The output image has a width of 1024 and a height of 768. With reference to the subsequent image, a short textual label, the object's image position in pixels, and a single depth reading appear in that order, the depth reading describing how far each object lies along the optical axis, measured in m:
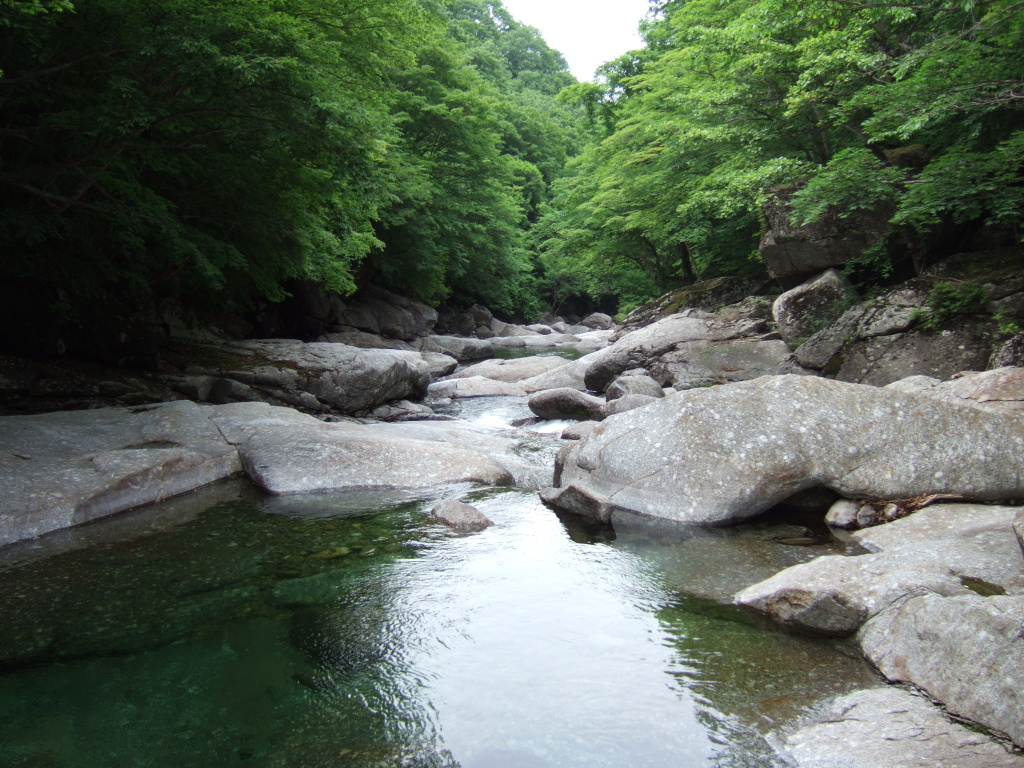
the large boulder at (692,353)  12.59
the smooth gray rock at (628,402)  10.28
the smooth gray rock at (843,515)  5.30
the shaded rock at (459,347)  23.66
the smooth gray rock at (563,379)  15.06
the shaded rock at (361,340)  19.32
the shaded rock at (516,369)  17.36
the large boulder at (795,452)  5.26
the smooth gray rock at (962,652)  2.63
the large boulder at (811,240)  11.70
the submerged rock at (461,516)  5.68
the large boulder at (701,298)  16.70
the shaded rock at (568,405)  11.20
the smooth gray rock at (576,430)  9.54
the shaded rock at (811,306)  11.76
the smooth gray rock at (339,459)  6.85
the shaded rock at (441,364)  18.80
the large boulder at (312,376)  11.28
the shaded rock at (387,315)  22.14
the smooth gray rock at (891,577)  3.56
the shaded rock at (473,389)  15.45
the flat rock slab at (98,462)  5.34
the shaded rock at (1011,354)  7.97
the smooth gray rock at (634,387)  11.16
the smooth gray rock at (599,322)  41.94
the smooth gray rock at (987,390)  6.08
